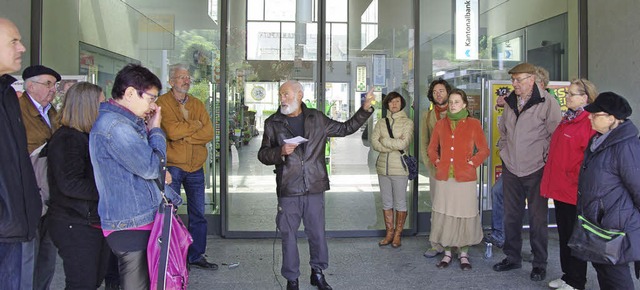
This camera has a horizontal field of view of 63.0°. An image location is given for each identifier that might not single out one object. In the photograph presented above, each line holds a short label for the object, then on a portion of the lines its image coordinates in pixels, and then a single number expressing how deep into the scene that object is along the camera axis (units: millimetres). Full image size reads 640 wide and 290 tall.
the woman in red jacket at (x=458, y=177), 4789
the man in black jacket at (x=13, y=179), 2268
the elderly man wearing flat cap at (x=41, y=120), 3541
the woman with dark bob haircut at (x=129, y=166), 2533
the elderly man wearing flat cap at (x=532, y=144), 4520
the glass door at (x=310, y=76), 6066
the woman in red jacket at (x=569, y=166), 4059
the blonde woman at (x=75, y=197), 2879
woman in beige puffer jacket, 5523
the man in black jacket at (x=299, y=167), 4137
